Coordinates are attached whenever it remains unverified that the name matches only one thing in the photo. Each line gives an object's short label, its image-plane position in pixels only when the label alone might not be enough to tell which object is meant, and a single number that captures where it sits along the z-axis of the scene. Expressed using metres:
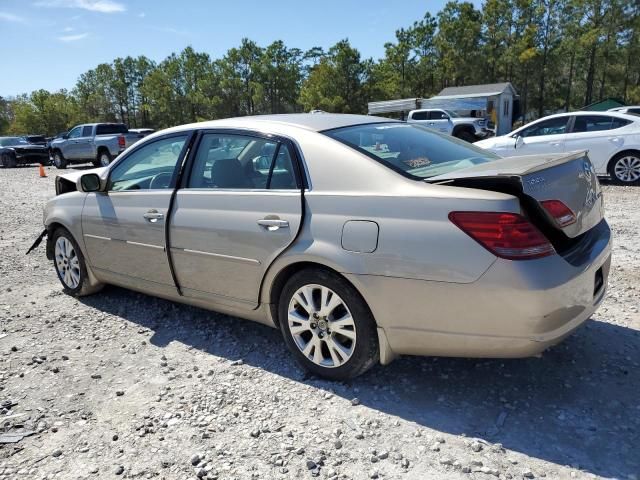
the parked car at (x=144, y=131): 22.42
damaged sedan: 2.48
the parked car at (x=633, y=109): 19.68
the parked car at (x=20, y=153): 23.83
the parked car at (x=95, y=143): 19.74
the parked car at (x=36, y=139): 25.70
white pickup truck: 25.14
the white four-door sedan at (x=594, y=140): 9.78
